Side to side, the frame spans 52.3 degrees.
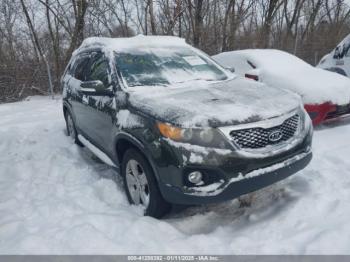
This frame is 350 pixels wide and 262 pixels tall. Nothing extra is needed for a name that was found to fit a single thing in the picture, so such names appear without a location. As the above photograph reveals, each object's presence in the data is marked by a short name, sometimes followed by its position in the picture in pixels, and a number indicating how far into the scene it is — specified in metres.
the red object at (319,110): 5.78
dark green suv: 3.00
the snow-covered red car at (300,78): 5.81
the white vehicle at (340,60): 8.41
